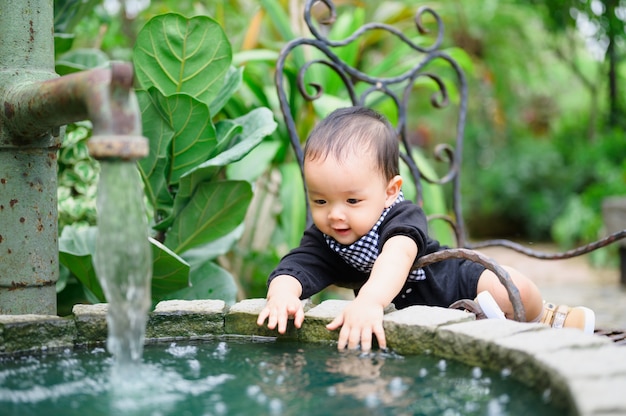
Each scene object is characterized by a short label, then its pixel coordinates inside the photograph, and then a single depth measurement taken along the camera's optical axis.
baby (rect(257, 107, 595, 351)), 1.74
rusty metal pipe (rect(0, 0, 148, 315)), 1.72
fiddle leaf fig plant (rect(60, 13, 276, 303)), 2.24
